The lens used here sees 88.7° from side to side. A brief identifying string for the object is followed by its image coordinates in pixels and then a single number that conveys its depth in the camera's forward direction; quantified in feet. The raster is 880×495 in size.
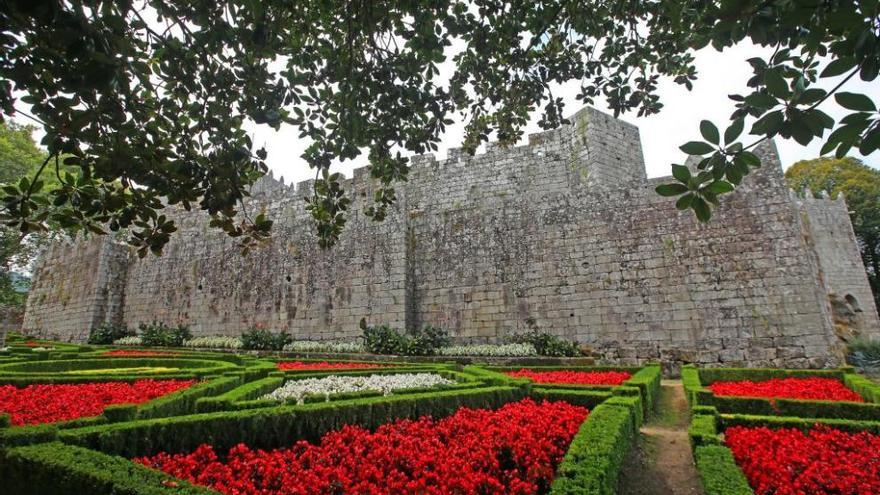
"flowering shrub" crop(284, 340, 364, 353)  46.61
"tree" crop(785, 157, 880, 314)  95.35
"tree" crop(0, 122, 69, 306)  74.74
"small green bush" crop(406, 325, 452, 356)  42.78
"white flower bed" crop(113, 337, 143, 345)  59.72
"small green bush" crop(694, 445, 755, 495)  11.14
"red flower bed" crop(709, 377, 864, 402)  22.81
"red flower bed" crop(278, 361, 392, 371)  33.70
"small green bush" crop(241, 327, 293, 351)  50.78
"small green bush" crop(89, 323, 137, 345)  64.03
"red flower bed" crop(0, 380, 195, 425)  16.42
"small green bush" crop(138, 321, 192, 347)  57.41
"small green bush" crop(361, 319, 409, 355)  43.29
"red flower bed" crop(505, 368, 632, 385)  26.96
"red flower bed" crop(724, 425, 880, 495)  11.60
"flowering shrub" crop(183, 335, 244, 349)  53.16
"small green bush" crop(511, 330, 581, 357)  38.96
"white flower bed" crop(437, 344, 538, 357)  39.50
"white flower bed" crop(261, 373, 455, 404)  21.75
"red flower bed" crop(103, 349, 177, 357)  45.01
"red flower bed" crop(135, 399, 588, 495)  11.55
